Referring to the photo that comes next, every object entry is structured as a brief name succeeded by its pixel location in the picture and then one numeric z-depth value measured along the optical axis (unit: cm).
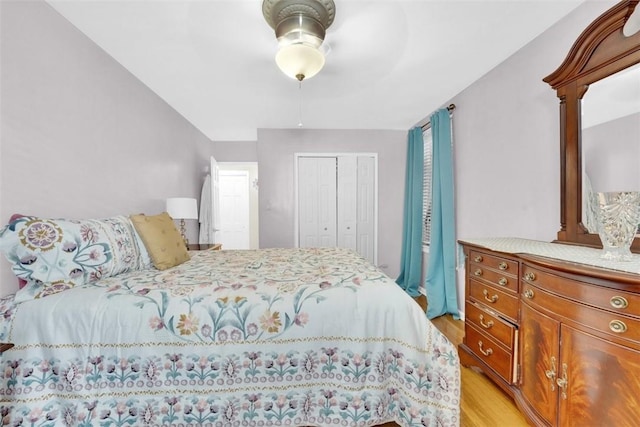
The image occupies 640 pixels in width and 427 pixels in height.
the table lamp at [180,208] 291
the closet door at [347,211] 437
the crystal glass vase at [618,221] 119
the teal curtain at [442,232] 296
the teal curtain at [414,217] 383
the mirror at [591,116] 134
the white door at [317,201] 433
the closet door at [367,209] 438
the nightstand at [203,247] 323
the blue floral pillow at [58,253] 125
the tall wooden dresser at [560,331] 96
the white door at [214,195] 402
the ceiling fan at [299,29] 162
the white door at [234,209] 593
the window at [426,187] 368
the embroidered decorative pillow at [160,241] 186
